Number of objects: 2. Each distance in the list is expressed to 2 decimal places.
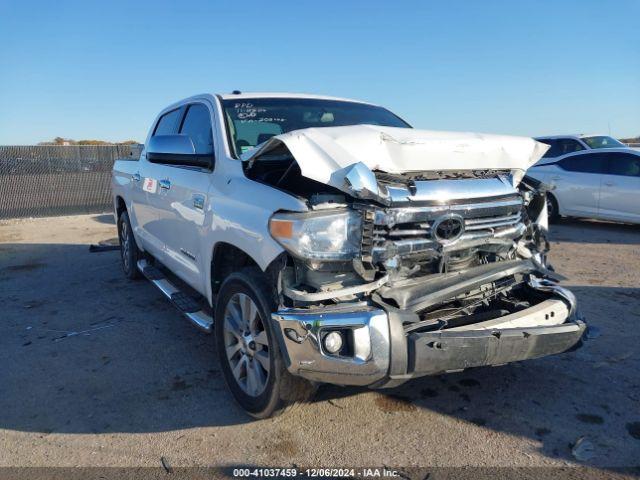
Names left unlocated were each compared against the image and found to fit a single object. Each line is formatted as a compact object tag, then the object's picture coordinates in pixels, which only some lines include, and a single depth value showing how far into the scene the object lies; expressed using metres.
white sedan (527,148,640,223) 9.40
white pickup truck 2.61
